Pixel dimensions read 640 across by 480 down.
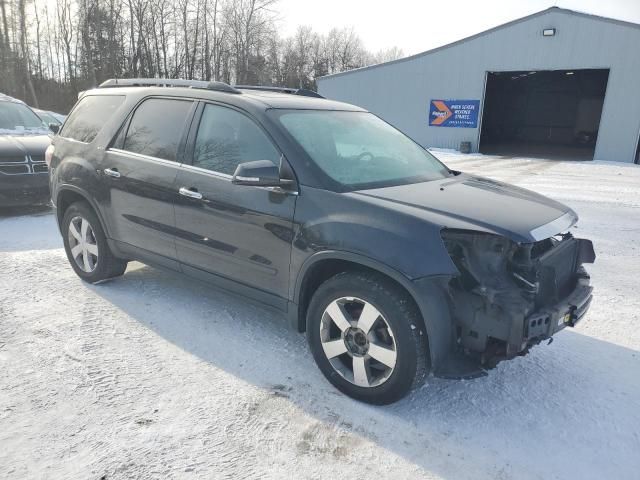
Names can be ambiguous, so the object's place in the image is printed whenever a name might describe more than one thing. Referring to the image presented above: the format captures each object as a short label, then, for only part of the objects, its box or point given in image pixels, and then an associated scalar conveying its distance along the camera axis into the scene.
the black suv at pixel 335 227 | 2.57
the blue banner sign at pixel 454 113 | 22.10
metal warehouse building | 18.64
